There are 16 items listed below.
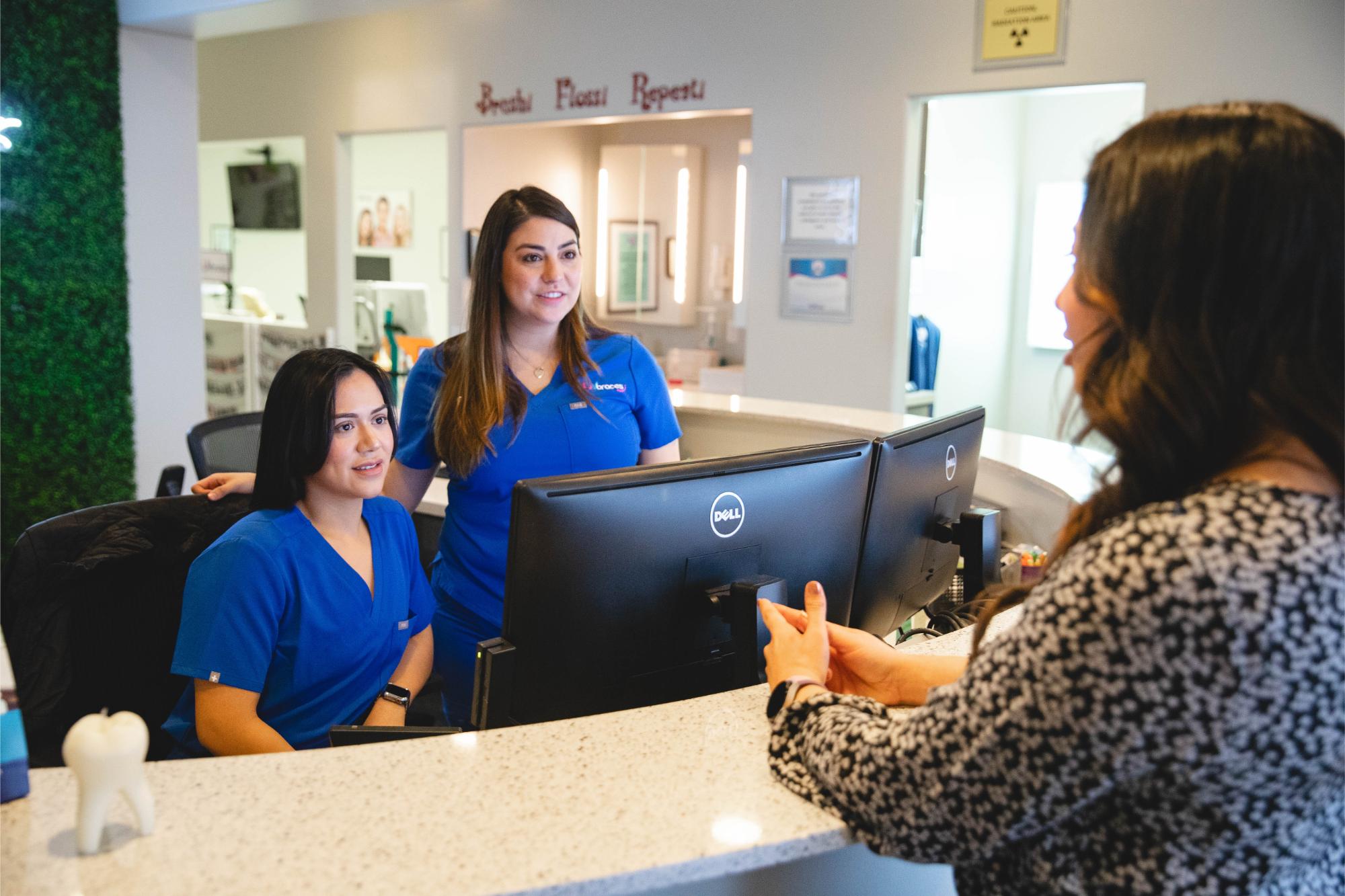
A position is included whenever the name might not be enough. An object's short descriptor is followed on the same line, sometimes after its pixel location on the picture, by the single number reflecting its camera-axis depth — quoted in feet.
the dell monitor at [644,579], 3.95
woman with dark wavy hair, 2.42
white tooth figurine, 2.80
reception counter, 2.82
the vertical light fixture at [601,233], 26.35
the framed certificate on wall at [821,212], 17.62
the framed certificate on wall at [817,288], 17.90
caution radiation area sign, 14.99
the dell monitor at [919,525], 5.19
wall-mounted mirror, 25.22
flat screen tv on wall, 30.78
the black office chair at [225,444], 9.95
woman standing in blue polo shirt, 6.70
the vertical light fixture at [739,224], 23.02
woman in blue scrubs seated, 5.05
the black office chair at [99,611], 5.35
